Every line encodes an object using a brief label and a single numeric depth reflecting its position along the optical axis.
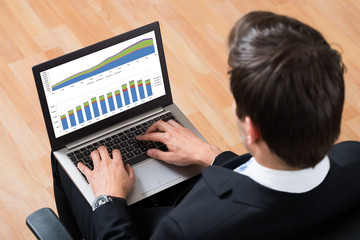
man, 1.81
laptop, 2.33
